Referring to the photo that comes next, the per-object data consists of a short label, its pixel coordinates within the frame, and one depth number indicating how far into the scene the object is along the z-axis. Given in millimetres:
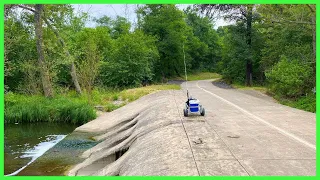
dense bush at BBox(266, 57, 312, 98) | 17248
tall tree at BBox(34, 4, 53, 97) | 21345
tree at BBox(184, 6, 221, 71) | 63755
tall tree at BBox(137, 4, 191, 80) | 42973
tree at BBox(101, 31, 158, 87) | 31388
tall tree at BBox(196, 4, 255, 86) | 30234
